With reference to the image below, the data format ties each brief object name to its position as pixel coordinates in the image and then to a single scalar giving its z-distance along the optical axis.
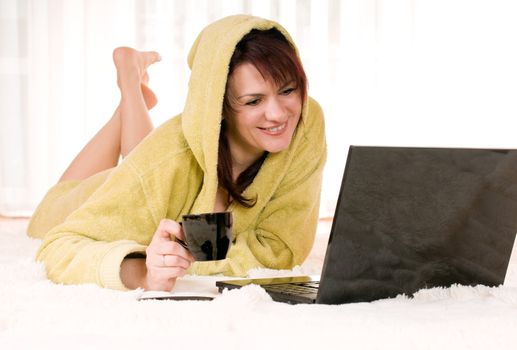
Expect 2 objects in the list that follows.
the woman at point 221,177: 2.13
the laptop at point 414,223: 1.82
